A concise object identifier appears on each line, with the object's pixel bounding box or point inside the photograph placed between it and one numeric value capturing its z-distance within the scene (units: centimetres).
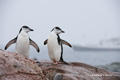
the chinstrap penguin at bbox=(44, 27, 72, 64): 1703
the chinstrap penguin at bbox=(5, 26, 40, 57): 1591
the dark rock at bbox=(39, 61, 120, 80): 1292
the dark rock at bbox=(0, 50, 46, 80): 1100
